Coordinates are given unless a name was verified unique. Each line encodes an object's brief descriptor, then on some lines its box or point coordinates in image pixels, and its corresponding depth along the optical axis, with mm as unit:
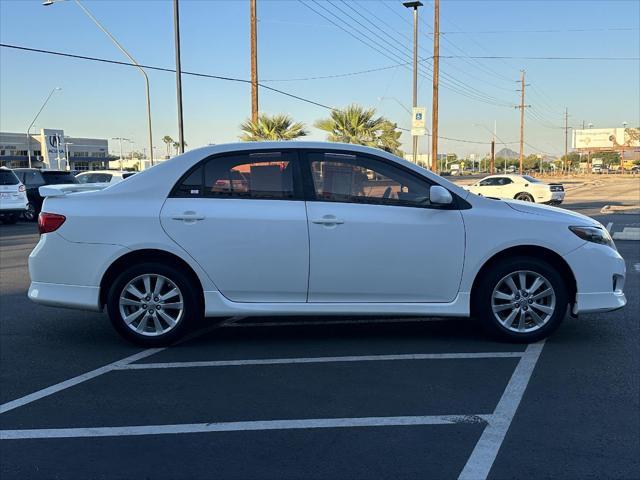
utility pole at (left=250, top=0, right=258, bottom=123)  23344
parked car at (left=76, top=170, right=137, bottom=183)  22375
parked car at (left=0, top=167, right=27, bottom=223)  18188
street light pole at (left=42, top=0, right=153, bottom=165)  19516
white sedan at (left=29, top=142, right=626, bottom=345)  5309
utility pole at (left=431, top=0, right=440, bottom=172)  30625
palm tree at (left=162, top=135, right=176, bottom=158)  131500
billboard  105000
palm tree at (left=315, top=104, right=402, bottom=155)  26547
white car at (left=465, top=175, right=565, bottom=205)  25703
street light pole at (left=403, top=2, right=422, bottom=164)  25875
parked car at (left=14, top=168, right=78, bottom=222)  20219
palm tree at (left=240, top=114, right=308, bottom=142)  23828
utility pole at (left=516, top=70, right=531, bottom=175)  63797
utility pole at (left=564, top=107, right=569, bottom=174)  96669
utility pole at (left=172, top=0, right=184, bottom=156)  18297
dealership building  72750
